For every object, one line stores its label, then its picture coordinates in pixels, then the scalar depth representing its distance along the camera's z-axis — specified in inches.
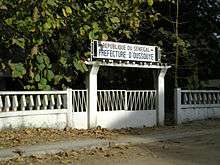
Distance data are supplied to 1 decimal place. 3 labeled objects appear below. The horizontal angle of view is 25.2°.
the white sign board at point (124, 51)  576.4
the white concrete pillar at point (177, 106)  674.8
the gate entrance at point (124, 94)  575.5
